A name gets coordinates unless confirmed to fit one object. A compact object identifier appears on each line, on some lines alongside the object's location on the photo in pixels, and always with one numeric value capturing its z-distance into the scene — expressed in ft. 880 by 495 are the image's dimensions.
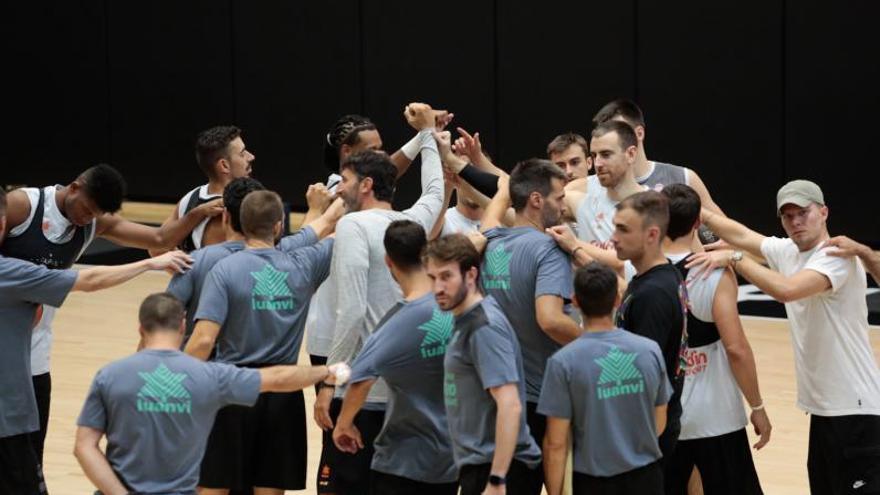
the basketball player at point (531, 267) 36.24
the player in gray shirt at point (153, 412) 31.03
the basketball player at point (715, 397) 37.79
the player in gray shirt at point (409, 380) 34.03
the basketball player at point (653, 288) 34.62
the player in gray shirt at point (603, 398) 32.15
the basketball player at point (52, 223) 42.12
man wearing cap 39.22
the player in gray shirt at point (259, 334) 37.67
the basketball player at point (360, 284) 38.40
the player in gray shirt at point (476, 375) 31.79
